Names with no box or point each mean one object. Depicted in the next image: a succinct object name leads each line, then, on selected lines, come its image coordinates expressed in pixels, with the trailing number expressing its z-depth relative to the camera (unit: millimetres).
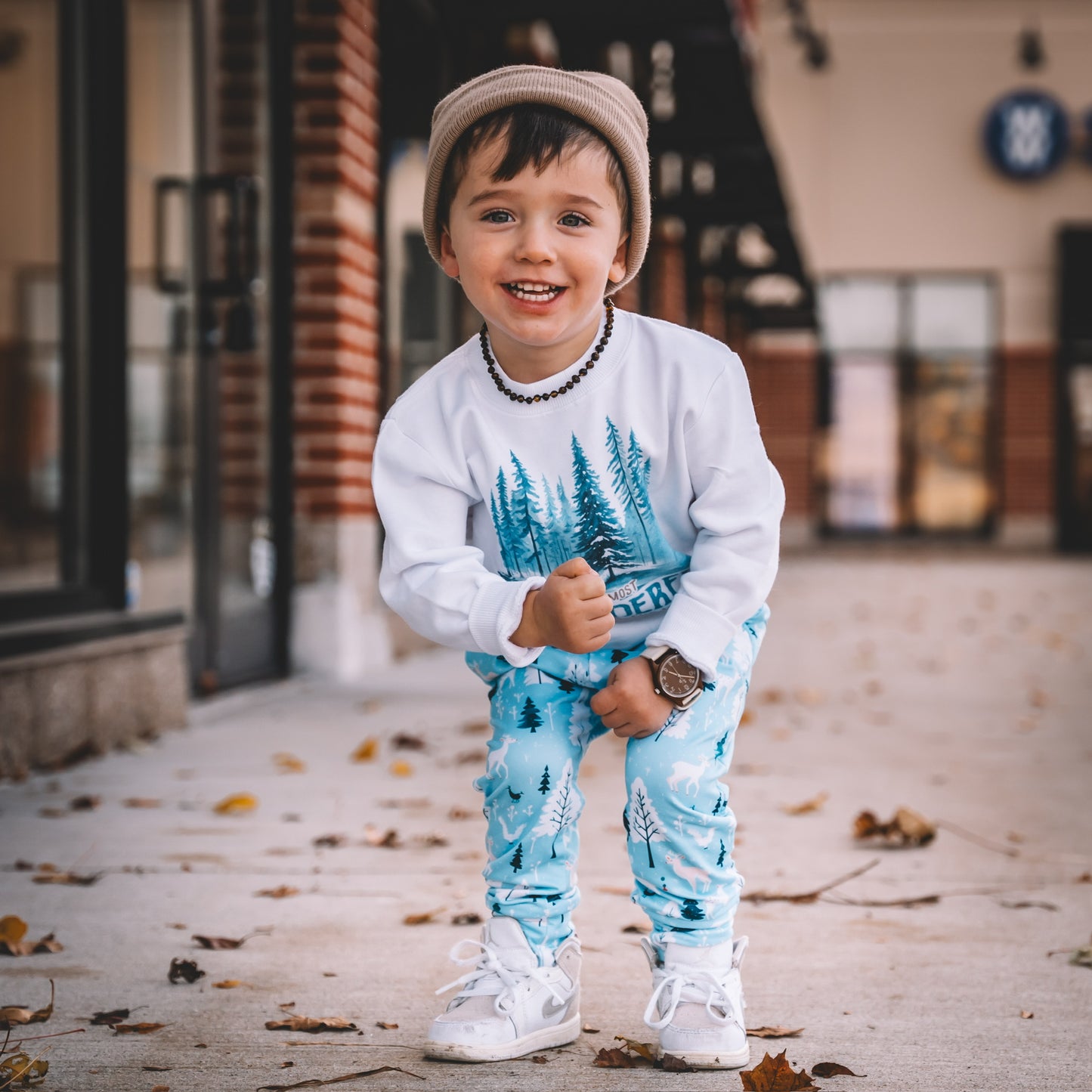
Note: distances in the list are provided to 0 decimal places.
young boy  2258
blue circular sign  24125
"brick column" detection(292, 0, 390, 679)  6977
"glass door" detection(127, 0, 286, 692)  6074
